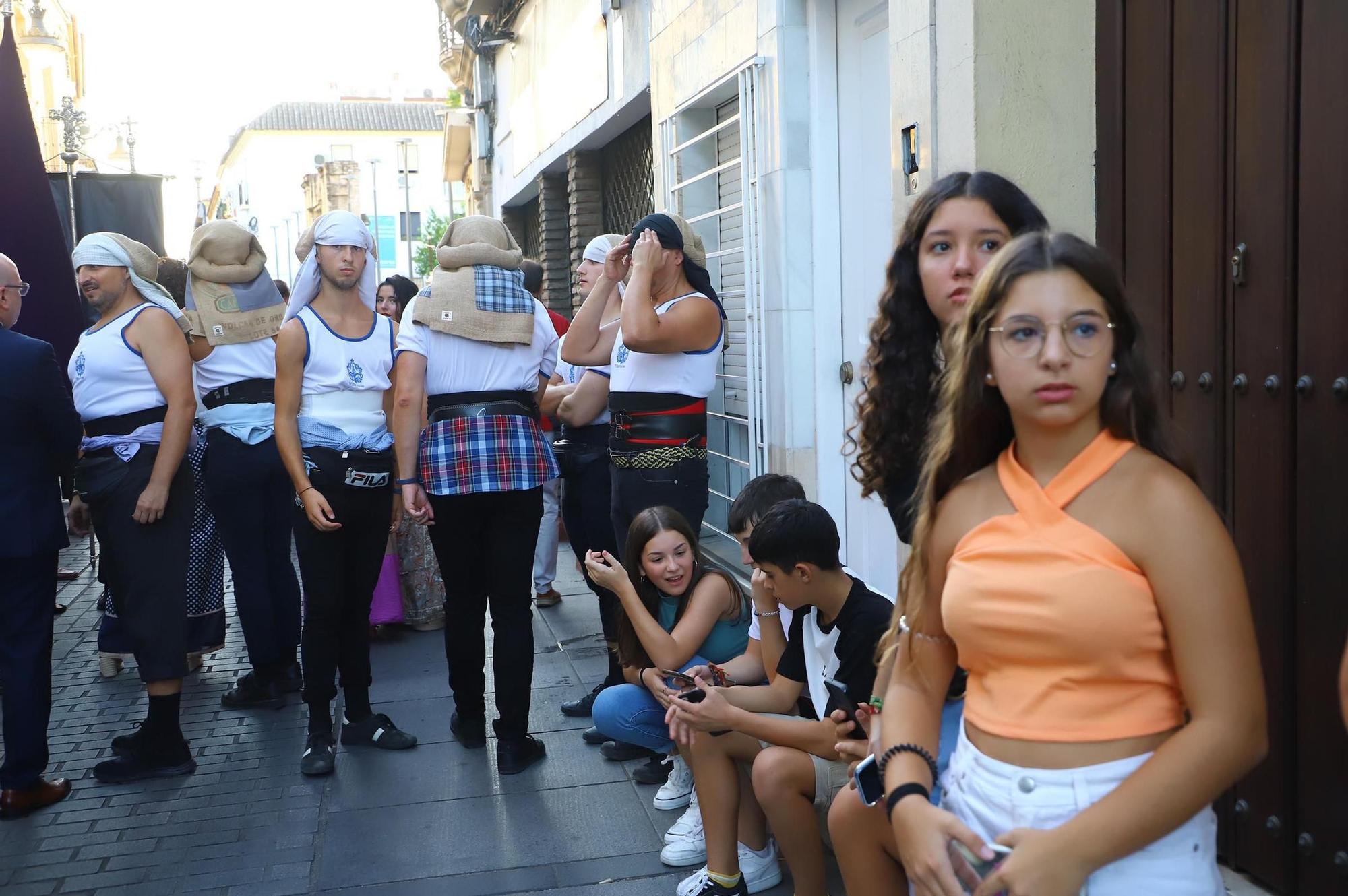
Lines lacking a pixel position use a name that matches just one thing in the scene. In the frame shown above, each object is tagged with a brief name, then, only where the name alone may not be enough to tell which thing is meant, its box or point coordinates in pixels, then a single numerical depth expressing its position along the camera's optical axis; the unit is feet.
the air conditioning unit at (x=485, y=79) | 53.78
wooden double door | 9.05
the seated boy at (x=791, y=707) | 10.38
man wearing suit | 14.49
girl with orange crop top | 5.78
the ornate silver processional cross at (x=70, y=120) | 55.67
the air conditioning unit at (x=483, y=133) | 56.75
